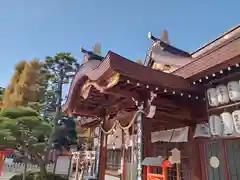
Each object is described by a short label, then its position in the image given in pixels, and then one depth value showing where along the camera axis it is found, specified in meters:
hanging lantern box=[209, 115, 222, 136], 4.98
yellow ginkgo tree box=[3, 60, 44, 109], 24.15
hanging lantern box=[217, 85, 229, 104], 4.86
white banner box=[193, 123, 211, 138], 5.57
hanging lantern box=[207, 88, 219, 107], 5.07
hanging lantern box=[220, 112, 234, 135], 4.71
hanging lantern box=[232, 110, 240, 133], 4.53
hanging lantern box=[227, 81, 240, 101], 4.56
